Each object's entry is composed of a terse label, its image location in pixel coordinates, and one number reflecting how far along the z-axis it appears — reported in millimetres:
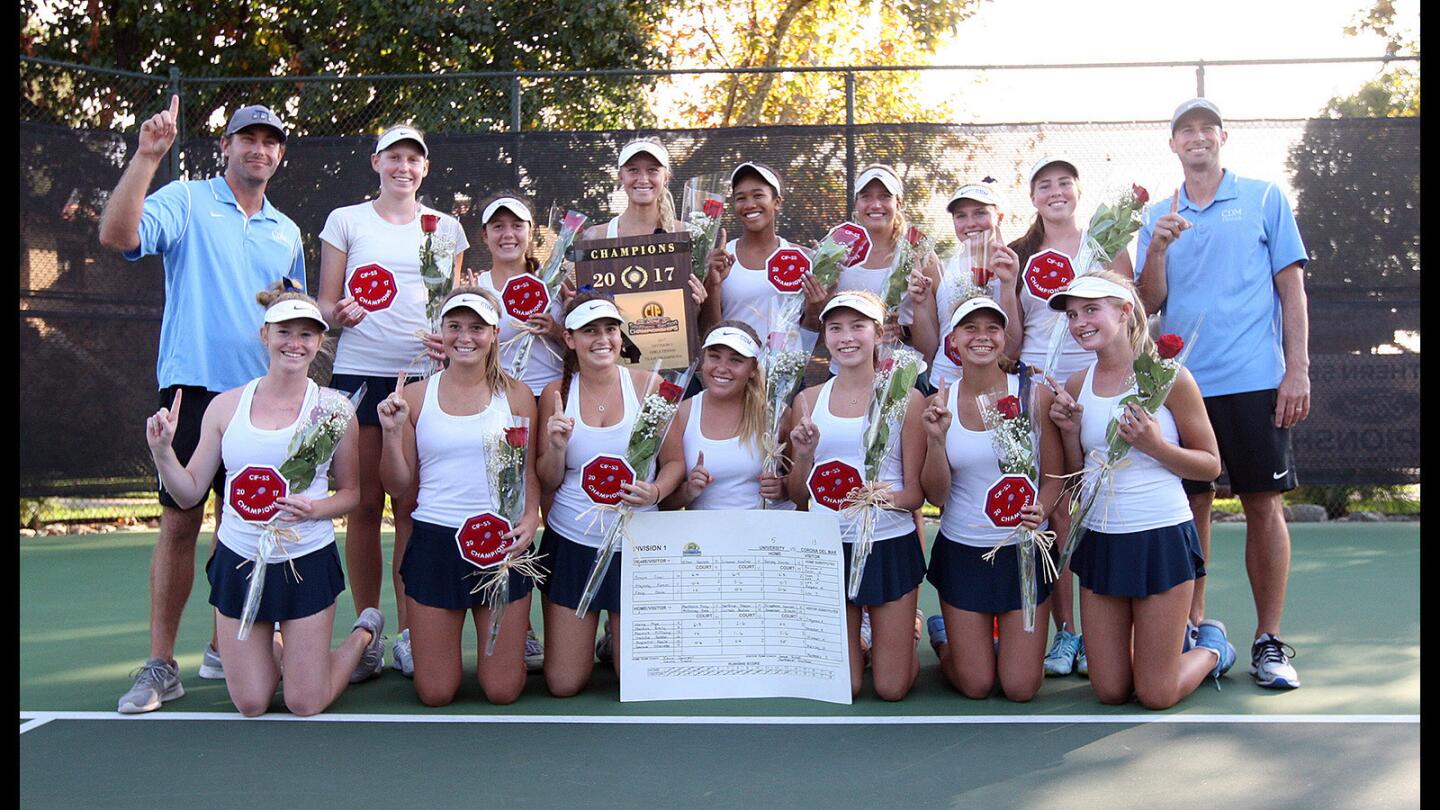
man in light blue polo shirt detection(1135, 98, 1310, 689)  4535
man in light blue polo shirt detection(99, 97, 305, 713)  4375
